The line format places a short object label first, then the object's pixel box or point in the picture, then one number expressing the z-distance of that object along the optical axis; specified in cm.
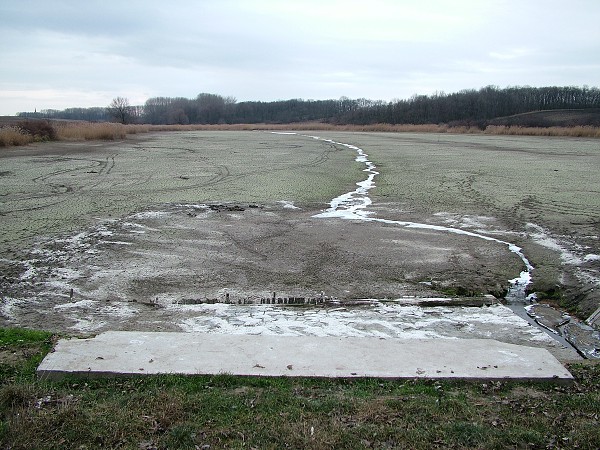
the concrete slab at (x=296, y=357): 389
